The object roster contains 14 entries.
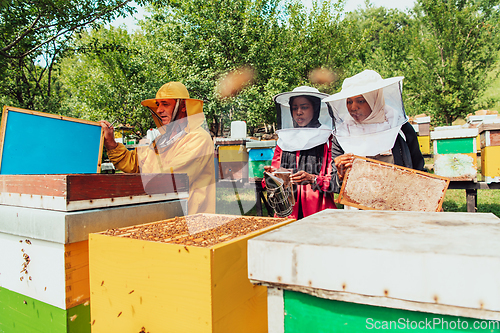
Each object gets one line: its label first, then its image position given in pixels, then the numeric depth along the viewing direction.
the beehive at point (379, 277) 0.54
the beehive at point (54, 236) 1.05
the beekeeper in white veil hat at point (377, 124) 1.99
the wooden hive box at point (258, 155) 5.79
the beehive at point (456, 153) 4.05
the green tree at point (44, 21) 4.72
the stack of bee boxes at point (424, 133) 7.04
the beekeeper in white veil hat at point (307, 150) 2.46
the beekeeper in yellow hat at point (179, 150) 1.99
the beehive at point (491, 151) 3.83
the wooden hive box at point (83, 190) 1.06
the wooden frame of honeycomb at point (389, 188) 1.60
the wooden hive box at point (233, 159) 6.40
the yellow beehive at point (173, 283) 0.81
